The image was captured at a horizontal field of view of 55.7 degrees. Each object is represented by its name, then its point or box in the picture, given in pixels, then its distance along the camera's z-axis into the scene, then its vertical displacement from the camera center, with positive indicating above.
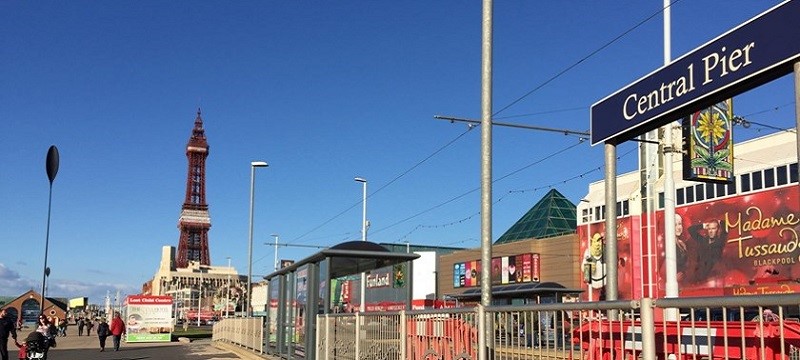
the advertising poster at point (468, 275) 65.88 +0.64
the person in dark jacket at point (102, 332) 31.09 -2.15
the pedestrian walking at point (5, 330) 18.10 -1.22
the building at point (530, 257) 54.78 +2.02
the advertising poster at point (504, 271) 60.41 +0.88
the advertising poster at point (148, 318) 37.50 -1.91
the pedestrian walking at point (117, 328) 30.41 -1.94
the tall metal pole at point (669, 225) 17.94 +1.43
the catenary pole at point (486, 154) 9.55 +1.69
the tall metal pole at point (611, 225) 9.70 +0.76
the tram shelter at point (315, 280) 14.31 +0.02
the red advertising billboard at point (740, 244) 35.97 +2.06
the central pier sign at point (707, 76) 5.88 +1.91
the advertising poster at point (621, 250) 49.03 +2.24
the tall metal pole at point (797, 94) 5.29 +1.37
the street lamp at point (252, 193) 37.69 +4.45
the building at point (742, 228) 36.12 +2.91
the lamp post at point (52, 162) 12.51 +1.93
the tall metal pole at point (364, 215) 42.94 +3.82
